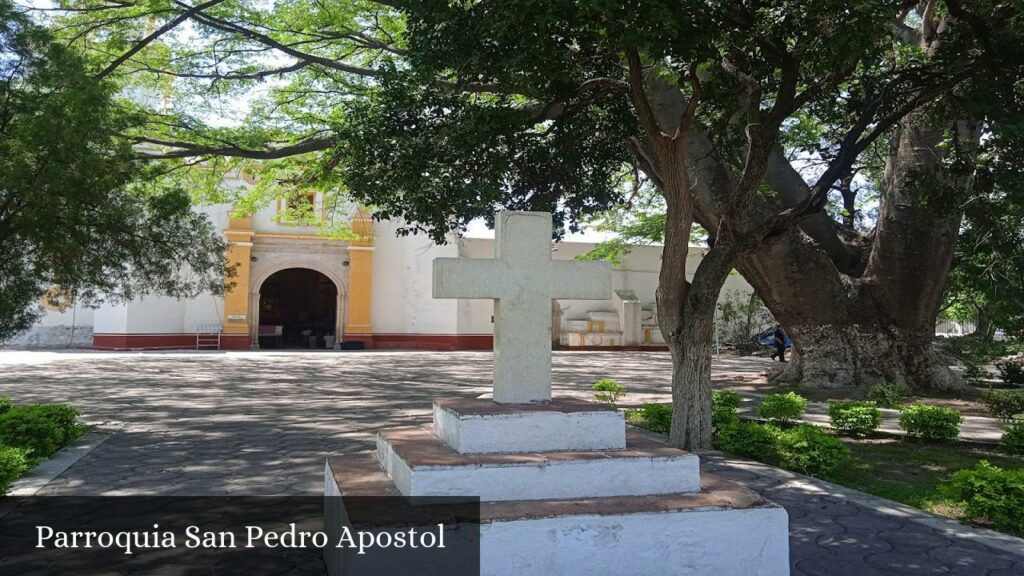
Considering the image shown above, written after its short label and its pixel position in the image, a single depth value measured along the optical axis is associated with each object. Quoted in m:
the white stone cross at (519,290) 3.67
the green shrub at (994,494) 3.94
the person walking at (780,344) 18.84
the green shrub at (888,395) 9.65
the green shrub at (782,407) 7.48
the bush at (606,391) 8.76
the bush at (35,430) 5.56
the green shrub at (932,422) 6.99
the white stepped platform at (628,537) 2.77
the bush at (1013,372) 13.03
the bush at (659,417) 7.17
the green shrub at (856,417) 7.24
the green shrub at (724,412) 6.55
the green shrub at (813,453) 5.29
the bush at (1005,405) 8.25
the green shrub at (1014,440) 6.54
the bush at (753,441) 5.86
